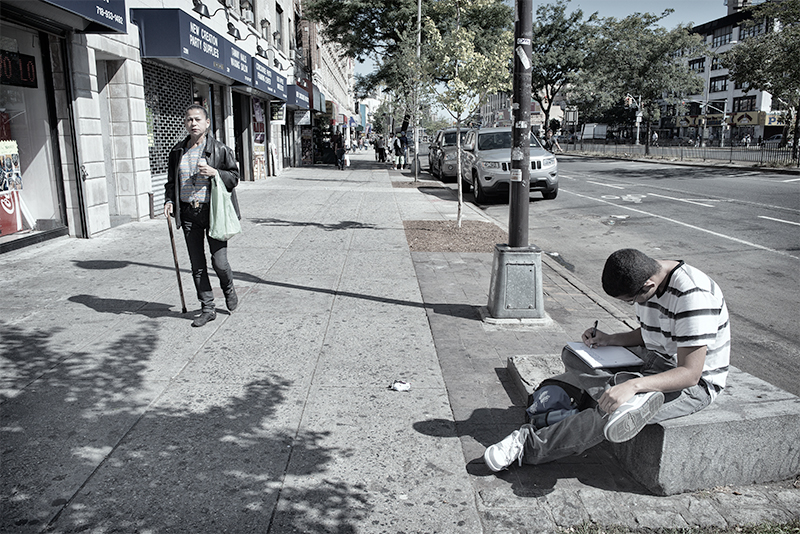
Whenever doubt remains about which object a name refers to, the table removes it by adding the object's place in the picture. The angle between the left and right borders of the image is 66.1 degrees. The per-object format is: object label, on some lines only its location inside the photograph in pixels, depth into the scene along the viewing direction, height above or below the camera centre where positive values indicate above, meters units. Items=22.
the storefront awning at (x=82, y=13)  7.47 +1.86
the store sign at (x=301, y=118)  29.78 +1.82
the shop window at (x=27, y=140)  8.24 +0.29
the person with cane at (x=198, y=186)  5.41 -0.26
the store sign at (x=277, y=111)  25.12 +1.81
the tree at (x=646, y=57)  39.38 +6.05
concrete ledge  2.97 -1.44
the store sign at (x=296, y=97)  24.12 +2.37
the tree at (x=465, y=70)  10.31 +1.40
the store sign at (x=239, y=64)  15.20 +2.39
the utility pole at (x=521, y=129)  5.62 +0.21
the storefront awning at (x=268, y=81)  18.41 +2.43
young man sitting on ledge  2.81 -1.05
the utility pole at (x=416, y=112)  21.16 +1.43
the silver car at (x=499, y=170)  15.68 -0.44
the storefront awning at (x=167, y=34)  11.16 +2.24
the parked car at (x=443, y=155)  23.44 -0.06
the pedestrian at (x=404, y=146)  33.34 +0.43
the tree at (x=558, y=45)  48.53 +8.53
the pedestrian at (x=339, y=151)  31.15 +0.21
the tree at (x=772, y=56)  23.66 +3.80
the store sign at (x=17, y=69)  8.02 +1.21
